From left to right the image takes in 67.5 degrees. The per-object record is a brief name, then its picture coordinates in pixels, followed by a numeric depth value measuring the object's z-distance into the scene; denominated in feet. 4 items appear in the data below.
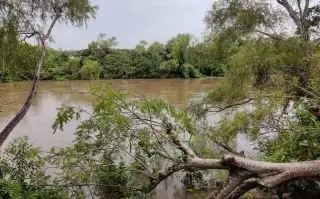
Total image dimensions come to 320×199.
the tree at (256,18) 19.47
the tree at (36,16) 14.06
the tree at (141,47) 85.59
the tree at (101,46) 83.48
